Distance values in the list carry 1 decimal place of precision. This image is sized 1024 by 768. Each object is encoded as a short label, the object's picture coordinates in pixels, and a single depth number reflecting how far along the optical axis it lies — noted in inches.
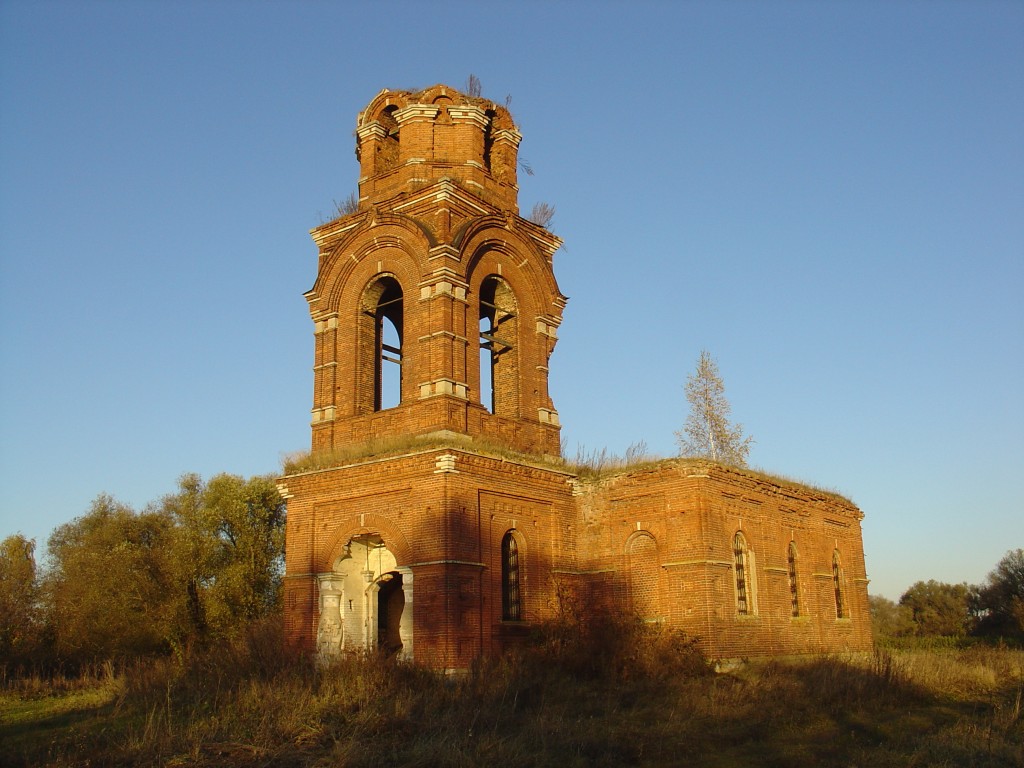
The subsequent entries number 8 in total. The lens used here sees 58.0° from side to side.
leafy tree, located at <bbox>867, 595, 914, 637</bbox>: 2228.1
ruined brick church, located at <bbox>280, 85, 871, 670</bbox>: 676.7
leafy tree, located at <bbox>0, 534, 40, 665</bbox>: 1131.3
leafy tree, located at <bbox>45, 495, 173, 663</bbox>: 1173.1
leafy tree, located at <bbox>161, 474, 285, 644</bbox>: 1241.4
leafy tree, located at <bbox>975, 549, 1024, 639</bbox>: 1841.8
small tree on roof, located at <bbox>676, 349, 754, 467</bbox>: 1533.0
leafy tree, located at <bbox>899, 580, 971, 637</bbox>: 2102.6
